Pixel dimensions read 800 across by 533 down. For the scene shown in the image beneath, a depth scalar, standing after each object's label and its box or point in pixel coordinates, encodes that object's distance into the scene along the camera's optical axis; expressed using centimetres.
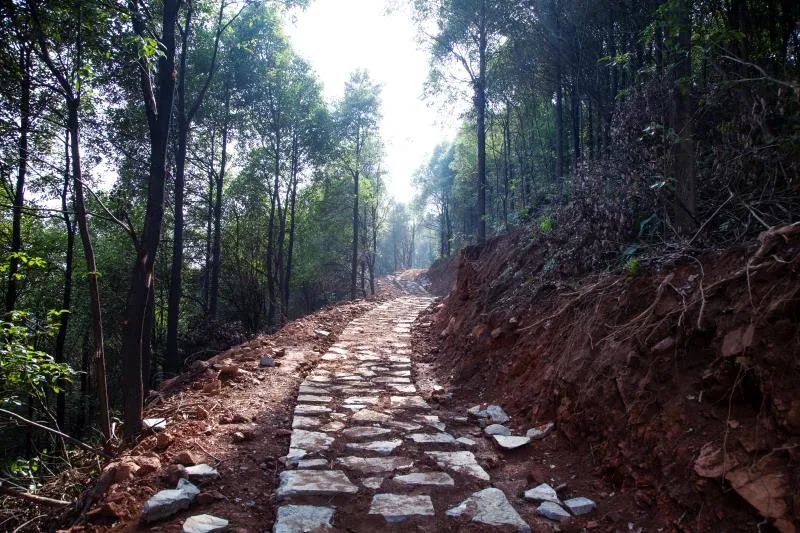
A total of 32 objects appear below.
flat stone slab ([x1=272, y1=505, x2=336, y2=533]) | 252
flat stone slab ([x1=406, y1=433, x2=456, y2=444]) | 393
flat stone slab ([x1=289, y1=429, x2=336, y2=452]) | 372
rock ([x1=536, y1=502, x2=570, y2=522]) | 266
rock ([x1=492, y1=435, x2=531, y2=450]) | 369
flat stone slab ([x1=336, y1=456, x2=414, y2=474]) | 336
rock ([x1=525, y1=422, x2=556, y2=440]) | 371
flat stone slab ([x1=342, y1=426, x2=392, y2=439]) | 404
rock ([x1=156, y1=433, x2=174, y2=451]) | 341
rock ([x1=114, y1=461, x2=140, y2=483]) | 286
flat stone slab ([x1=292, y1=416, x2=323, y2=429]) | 422
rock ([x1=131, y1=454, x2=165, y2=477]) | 297
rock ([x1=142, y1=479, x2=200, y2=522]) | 253
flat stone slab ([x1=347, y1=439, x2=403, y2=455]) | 372
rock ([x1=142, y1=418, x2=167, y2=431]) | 380
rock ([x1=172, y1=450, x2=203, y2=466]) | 318
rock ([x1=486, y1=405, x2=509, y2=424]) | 431
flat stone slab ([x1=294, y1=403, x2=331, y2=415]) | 462
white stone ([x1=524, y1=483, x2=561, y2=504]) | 287
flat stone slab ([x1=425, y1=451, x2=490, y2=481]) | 331
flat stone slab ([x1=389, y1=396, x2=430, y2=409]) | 504
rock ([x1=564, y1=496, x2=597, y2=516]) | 269
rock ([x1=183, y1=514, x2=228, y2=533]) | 243
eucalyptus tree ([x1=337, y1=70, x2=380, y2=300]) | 1991
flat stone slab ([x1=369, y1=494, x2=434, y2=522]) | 271
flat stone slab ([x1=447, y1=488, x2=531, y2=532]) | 262
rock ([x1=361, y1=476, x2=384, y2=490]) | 308
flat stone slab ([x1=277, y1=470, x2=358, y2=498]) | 296
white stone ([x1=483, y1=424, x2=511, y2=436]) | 403
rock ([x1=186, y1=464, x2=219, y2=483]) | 297
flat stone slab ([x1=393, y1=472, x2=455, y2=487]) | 314
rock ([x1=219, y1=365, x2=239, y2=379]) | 550
